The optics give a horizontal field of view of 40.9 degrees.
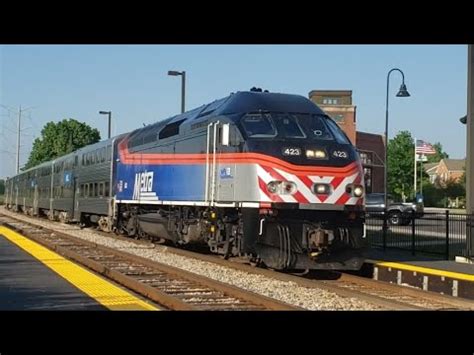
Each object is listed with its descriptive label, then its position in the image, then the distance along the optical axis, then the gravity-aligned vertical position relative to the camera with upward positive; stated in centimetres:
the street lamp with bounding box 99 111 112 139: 4312 +593
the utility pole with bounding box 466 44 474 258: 1514 +175
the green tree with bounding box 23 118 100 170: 8994 +879
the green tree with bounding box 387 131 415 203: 9031 +576
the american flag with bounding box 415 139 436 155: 5994 +558
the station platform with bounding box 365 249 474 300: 1173 -132
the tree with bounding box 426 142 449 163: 15627 +1343
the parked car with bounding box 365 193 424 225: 1786 -4
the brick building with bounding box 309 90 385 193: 8212 +1108
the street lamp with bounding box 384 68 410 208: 3272 +594
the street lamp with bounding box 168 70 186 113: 2712 +530
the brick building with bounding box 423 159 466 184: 11888 +726
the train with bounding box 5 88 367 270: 1246 +42
